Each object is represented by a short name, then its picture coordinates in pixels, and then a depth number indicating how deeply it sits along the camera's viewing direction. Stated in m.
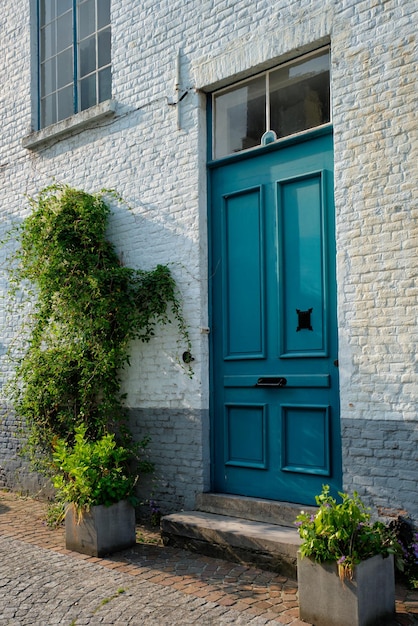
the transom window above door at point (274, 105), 5.77
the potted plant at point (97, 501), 5.57
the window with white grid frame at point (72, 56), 7.76
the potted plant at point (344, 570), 3.95
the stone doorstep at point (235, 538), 4.98
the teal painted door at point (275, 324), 5.52
